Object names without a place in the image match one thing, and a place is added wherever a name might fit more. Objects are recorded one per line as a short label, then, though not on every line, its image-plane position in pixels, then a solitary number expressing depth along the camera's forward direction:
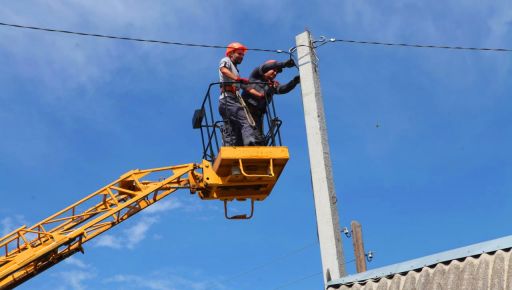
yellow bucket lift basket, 11.64
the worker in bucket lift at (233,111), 11.83
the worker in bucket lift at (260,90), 11.84
